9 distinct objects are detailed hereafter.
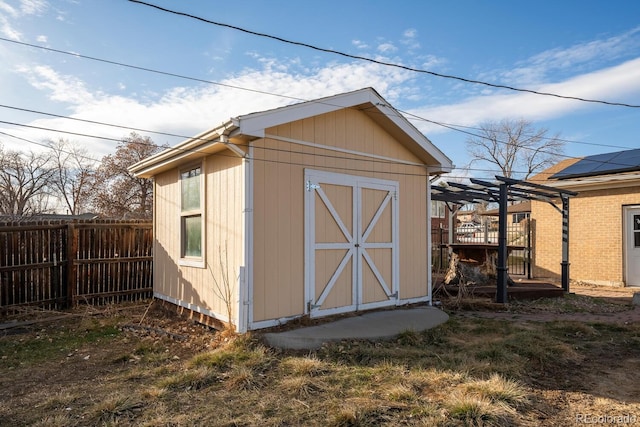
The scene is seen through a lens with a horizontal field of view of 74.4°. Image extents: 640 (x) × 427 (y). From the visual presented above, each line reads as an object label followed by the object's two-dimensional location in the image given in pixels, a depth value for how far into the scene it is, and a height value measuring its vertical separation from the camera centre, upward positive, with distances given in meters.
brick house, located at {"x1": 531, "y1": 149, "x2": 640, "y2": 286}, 10.84 -0.37
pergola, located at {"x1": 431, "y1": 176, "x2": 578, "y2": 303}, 8.05 +0.27
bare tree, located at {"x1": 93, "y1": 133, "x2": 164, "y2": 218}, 24.36 +1.49
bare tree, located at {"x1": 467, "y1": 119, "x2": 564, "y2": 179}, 30.88 +4.75
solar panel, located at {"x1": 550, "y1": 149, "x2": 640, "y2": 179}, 11.24 +1.30
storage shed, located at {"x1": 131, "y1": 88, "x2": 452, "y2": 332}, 5.27 -0.02
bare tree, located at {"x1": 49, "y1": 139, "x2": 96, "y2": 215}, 26.05 +1.97
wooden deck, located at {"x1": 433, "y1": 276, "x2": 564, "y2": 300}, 8.59 -1.68
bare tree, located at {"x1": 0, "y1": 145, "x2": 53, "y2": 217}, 25.81 +1.77
